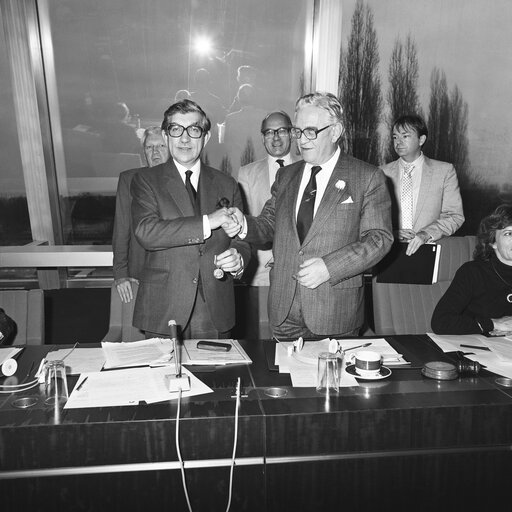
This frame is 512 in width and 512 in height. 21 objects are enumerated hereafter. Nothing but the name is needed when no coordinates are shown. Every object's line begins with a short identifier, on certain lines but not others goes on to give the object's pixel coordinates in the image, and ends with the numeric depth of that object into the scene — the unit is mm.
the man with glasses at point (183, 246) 2248
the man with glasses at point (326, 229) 2152
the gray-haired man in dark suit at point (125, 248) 2763
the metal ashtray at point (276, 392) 1606
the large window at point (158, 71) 4570
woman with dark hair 2430
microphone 1601
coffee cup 1727
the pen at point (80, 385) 1621
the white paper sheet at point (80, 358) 1780
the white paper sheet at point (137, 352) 1820
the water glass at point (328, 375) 1646
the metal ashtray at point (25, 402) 1532
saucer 1726
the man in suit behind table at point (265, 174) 3455
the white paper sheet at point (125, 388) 1544
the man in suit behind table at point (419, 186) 3264
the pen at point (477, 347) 2050
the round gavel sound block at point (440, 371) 1741
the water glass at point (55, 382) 1563
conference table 1433
